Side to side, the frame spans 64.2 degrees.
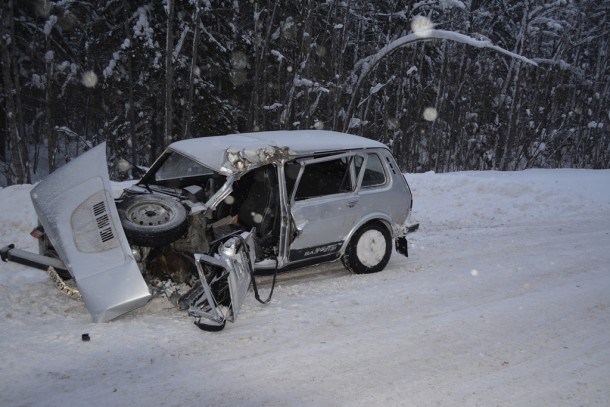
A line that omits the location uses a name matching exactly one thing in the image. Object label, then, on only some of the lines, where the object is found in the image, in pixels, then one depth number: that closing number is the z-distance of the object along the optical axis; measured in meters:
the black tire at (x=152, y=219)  4.77
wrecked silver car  4.48
